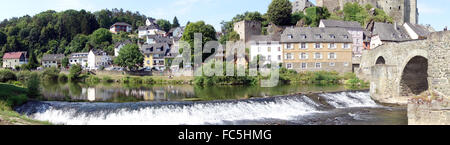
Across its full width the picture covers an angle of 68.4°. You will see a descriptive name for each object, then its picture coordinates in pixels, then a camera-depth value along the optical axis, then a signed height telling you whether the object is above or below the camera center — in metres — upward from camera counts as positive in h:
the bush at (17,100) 17.38 -1.54
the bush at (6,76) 35.25 -0.48
